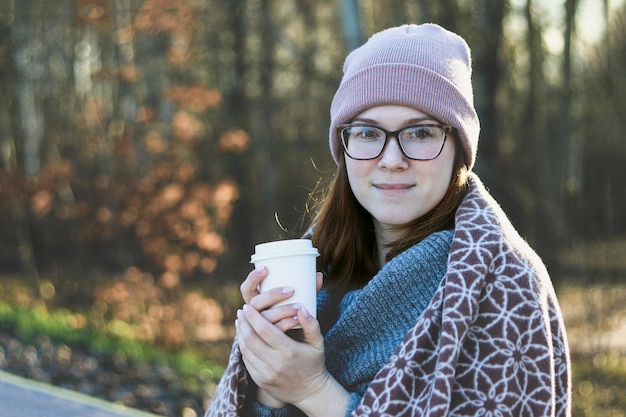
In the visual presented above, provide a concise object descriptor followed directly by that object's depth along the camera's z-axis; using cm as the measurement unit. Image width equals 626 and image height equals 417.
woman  162
